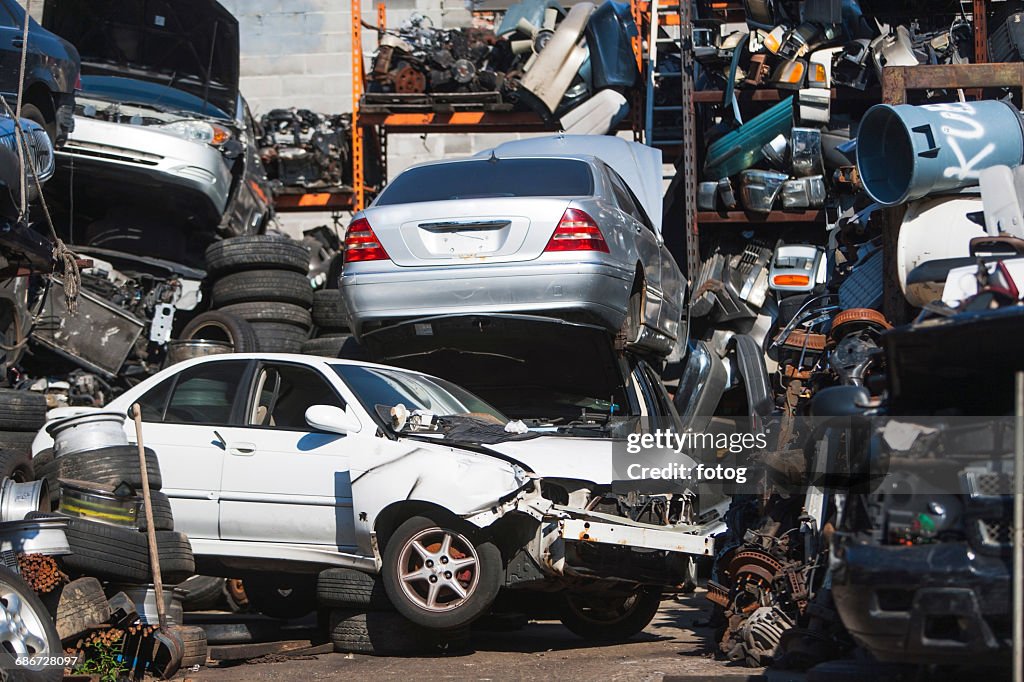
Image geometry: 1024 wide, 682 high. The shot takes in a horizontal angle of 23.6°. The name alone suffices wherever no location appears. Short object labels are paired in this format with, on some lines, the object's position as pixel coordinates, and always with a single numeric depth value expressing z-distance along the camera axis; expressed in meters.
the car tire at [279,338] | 21.12
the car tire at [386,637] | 12.72
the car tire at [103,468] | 12.38
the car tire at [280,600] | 16.10
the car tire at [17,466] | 12.55
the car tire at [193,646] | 11.88
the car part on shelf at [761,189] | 23.58
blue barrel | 17.43
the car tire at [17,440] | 15.88
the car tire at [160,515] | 12.38
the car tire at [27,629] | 8.95
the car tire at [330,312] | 21.77
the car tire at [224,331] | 20.38
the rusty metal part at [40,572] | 10.48
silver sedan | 15.13
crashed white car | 12.36
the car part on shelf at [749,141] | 23.89
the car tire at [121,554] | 11.10
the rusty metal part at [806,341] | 18.55
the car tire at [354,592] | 12.94
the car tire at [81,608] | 10.66
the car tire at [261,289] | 21.71
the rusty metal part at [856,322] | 17.53
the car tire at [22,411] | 16.10
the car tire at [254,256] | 21.83
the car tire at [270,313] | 21.54
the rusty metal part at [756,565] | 12.82
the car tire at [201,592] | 16.55
